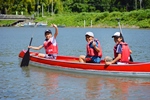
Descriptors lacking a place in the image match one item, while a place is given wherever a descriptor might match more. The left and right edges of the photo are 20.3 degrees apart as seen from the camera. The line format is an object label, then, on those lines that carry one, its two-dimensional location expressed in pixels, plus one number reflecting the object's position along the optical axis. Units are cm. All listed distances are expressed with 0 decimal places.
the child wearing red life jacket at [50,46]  1577
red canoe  1327
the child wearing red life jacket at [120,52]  1359
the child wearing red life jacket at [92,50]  1398
